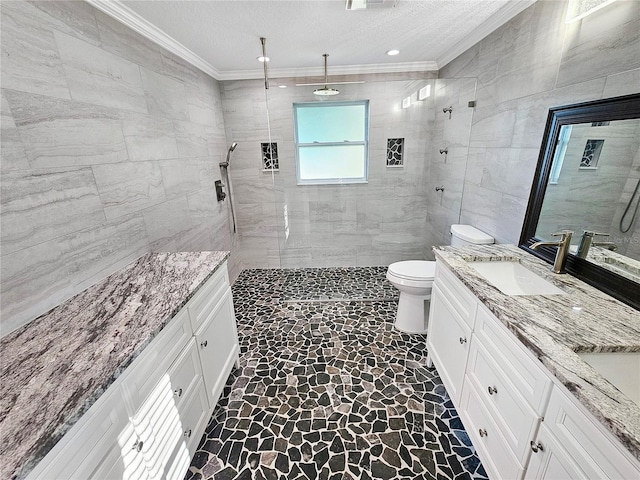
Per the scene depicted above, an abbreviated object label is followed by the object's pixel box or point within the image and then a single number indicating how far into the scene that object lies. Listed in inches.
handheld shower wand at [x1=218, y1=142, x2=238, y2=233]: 114.7
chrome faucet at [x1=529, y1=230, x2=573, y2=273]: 52.4
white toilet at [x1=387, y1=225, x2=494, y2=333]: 81.4
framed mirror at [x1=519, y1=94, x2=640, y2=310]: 44.0
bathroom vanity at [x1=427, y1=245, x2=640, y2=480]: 26.9
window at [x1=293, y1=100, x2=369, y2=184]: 119.0
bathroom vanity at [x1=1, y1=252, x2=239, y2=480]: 26.5
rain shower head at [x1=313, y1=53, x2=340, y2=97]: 107.8
